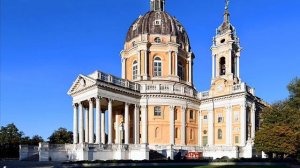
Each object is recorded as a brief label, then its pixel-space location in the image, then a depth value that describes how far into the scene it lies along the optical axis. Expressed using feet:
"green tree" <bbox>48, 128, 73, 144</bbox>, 225.85
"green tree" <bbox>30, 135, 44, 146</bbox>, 213.53
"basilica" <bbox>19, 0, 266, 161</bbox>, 138.10
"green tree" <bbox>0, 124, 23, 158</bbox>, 183.21
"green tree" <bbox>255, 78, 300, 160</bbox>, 115.22
